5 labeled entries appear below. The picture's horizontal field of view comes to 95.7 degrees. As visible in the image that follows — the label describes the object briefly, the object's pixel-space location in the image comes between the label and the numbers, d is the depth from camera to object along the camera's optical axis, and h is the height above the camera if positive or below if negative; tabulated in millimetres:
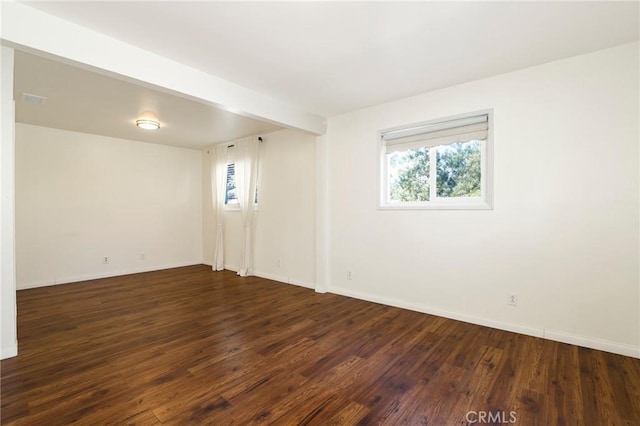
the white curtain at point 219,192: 5898 +386
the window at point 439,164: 3055 +557
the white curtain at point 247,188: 5250 +421
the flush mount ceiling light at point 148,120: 3912 +1225
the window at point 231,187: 5894 +487
